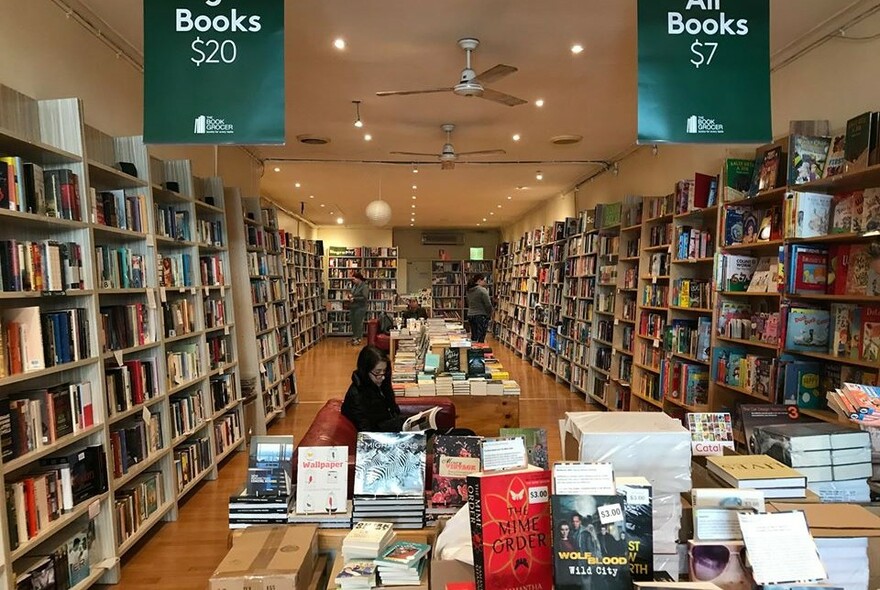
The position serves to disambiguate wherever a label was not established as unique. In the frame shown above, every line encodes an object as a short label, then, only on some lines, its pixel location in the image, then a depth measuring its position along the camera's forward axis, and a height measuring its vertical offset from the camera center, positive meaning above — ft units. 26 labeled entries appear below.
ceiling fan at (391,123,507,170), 19.02 +3.97
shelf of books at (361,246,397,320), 51.34 -0.40
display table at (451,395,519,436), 14.73 -3.89
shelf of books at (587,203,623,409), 22.95 -1.72
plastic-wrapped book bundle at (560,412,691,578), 5.61 -1.97
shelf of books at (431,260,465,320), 53.93 -2.24
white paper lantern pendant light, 25.84 +2.85
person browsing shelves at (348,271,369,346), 41.06 -2.57
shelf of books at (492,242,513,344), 44.86 -2.00
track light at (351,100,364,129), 16.88 +5.15
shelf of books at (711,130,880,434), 9.87 -0.39
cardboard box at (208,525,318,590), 5.72 -3.13
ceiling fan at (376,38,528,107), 11.62 +4.13
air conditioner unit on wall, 55.72 +3.22
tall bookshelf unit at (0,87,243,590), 8.30 -0.88
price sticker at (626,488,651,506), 4.75 -2.03
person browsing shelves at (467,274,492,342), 34.55 -2.43
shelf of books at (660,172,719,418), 15.26 -1.12
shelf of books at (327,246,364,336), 50.08 -0.83
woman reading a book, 12.39 -2.82
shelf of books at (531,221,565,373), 30.60 -1.76
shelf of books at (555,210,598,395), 25.49 -1.91
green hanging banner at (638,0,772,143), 8.48 +2.92
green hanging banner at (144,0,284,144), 8.26 +3.08
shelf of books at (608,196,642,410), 20.97 -1.61
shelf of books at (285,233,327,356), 37.17 -1.03
